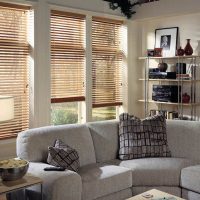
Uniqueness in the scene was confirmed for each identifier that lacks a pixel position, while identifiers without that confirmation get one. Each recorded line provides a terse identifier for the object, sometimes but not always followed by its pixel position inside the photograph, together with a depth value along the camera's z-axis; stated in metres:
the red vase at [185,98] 5.45
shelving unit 5.45
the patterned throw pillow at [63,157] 3.18
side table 2.55
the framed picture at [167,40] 5.73
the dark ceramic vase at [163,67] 5.73
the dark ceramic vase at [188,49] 5.34
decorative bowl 2.67
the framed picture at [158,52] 5.74
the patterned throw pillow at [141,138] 3.88
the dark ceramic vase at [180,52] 5.39
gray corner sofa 2.95
